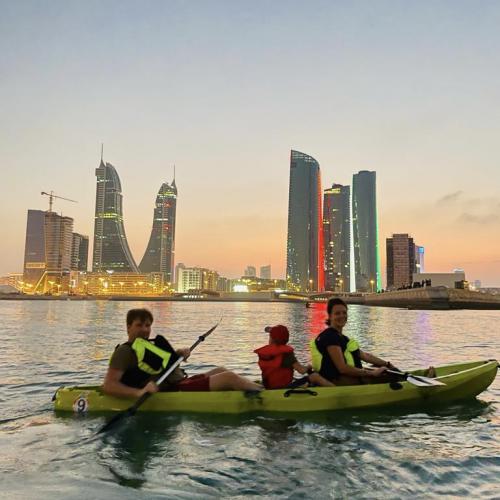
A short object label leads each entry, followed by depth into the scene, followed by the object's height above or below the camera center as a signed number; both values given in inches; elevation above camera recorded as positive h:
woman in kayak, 340.8 -48.1
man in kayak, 311.0 -55.7
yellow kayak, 337.4 -82.3
